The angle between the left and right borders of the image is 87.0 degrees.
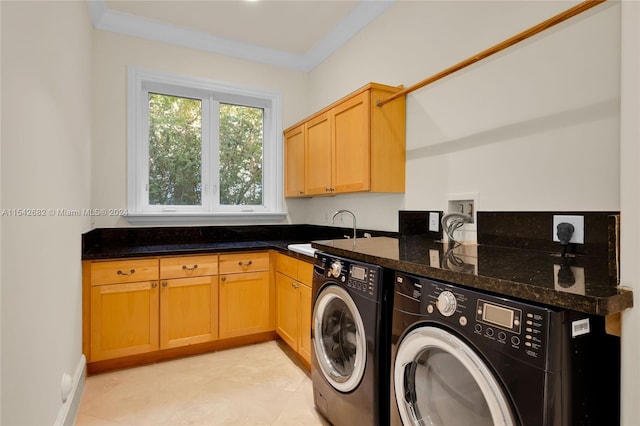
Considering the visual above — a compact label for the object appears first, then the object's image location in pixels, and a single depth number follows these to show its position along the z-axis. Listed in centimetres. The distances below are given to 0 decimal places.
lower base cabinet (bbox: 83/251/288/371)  238
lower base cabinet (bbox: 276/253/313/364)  235
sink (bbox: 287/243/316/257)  231
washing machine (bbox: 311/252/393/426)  144
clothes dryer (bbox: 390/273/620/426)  83
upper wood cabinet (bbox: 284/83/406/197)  223
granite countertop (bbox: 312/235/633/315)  82
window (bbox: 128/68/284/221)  302
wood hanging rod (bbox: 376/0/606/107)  117
